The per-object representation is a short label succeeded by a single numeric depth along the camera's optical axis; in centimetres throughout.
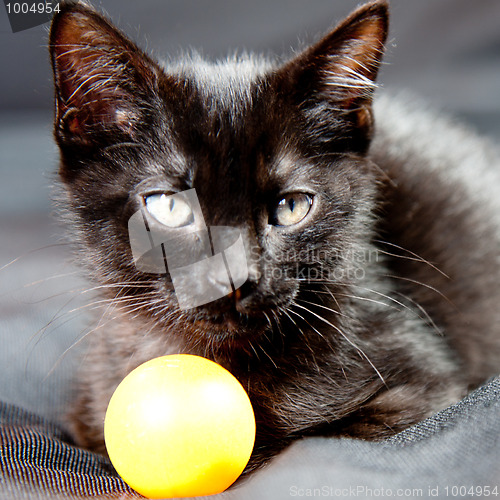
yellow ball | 39
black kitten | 41
